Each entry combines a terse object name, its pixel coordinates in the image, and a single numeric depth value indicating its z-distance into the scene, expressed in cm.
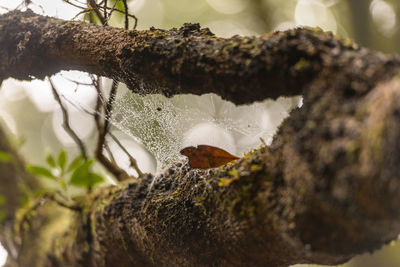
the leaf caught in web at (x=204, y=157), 169
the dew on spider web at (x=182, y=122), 173
